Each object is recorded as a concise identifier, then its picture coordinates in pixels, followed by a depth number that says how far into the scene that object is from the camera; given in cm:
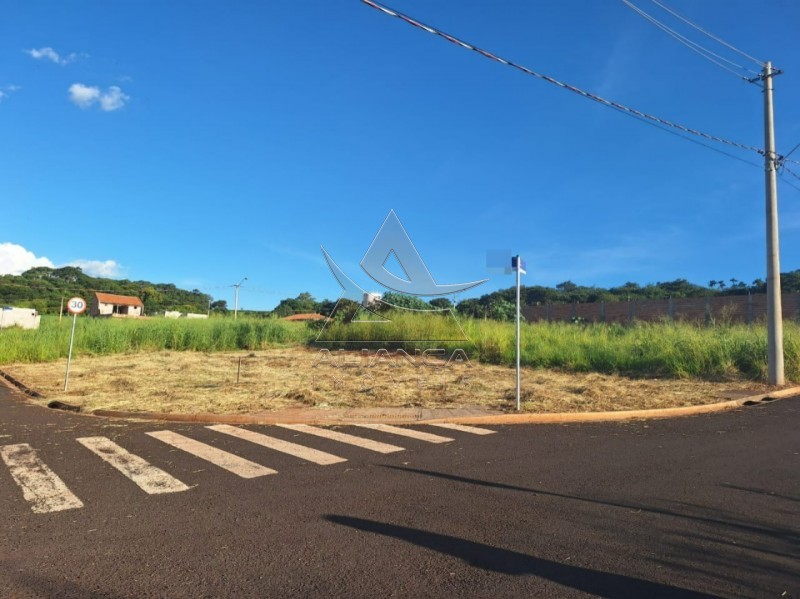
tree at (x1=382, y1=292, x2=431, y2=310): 2885
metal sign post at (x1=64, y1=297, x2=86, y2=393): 1338
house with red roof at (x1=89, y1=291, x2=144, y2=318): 7456
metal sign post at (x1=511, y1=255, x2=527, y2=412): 962
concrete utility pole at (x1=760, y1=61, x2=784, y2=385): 1325
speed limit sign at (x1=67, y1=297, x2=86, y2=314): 1338
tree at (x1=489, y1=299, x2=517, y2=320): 3544
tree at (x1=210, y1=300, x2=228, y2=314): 9688
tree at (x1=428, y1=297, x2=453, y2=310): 2753
